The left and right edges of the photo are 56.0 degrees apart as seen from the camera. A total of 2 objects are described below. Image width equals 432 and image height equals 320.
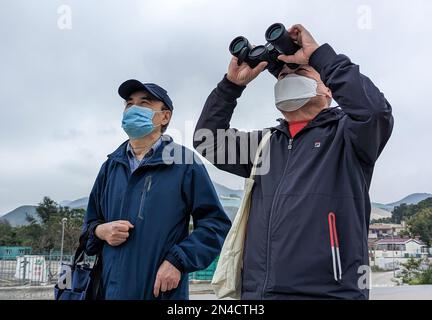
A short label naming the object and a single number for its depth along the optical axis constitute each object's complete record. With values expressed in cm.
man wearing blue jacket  175
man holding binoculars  134
